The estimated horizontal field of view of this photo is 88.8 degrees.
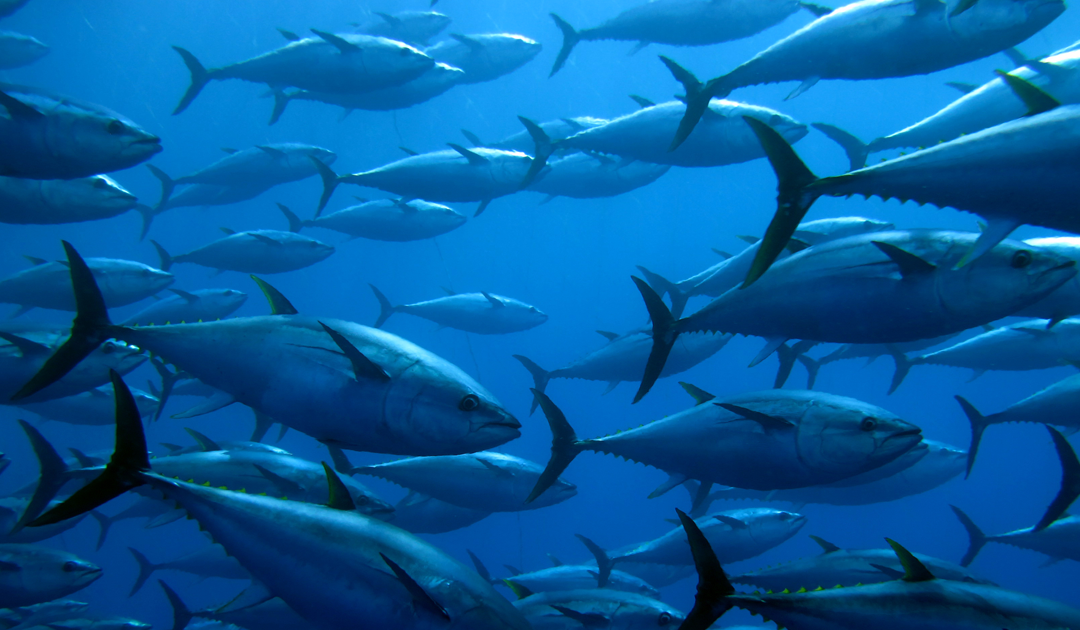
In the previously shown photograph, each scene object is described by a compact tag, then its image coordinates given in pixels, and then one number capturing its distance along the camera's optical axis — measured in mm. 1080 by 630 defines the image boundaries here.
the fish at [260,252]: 5789
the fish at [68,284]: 4453
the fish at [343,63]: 4488
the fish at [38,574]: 3342
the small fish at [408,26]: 8281
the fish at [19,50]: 7872
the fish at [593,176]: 6156
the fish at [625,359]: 4371
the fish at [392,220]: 6520
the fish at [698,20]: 4246
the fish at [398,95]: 5547
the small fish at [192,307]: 5711
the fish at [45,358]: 2893
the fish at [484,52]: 7719
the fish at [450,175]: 5301
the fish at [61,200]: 3123
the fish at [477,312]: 7750
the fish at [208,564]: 4609
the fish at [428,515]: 4602
